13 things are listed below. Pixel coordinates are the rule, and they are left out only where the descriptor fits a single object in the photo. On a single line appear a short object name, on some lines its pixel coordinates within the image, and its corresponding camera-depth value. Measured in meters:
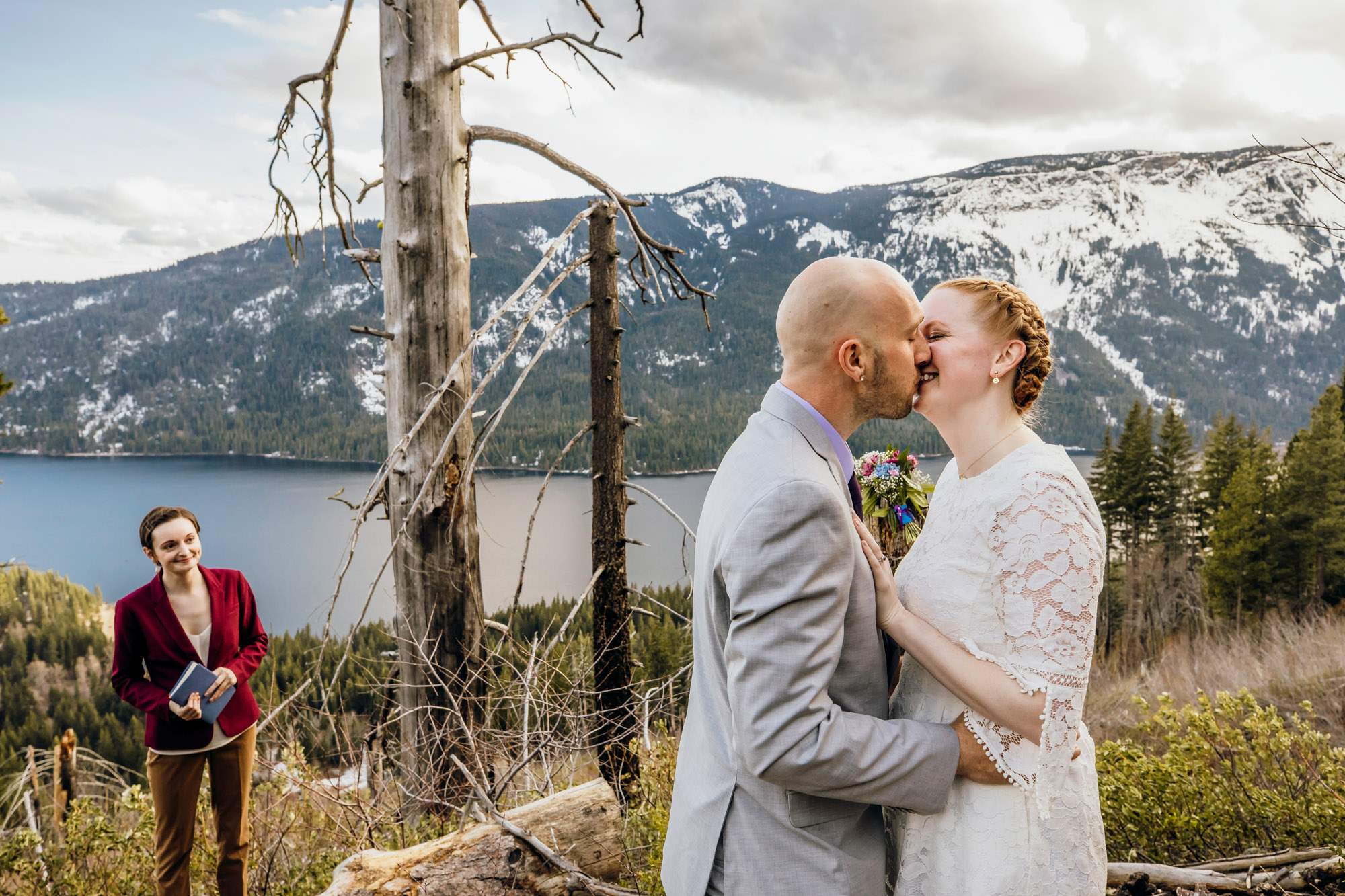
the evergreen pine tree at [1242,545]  26.27
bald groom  1.29
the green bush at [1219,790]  3.30
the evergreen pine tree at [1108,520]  34.59
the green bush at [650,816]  3.51
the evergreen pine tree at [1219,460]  30.12
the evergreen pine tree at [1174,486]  33.19
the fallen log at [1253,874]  2.73
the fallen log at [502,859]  2.84
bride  1.52
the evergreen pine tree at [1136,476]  33.38
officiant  3.33
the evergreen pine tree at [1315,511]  24.72
